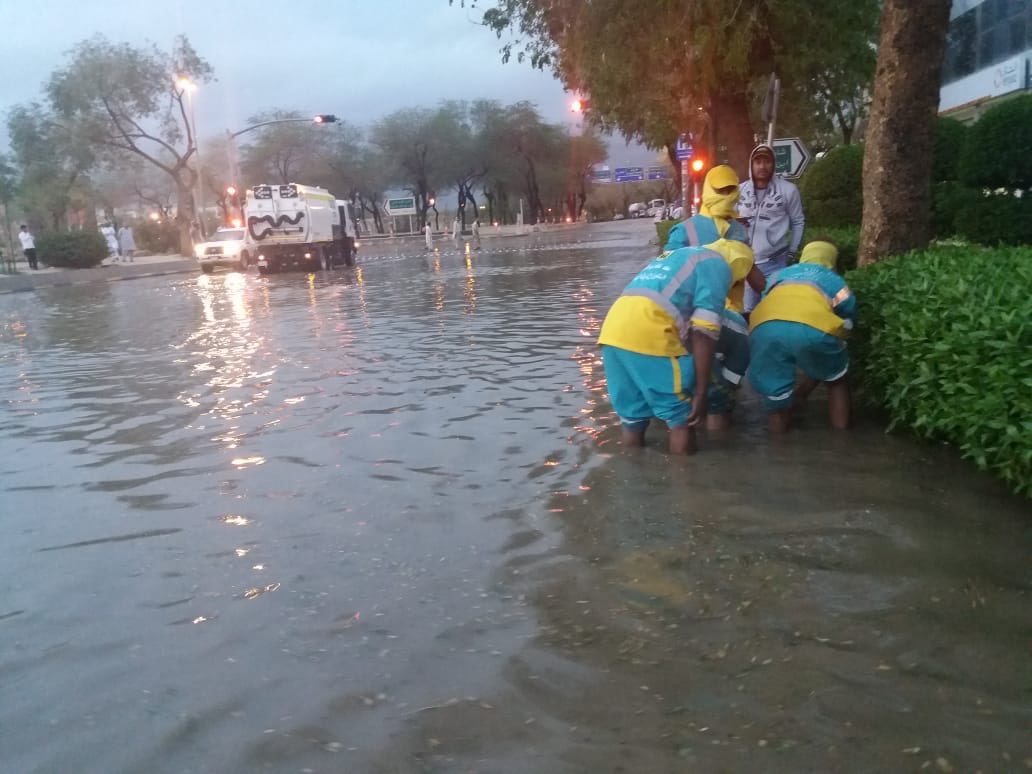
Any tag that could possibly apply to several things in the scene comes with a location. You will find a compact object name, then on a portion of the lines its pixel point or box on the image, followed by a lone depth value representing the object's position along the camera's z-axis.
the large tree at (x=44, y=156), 52.12
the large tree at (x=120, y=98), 50.66
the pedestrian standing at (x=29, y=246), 34.66
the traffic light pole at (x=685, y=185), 31.00
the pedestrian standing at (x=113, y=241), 45.10
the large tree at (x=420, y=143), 79.88
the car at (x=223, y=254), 35.88
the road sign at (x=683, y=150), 28.35
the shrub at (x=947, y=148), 13.58
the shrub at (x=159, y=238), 66.25
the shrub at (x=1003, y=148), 11.60
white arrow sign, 14.43
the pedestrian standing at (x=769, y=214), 7.41
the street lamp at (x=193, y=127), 50.07
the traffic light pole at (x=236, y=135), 45.67
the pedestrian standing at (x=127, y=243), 46.06
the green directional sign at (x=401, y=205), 79.81
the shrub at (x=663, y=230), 25.31
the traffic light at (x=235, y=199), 46.98
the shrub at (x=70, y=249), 36.75
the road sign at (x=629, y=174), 102.47
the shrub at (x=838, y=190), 14.87
